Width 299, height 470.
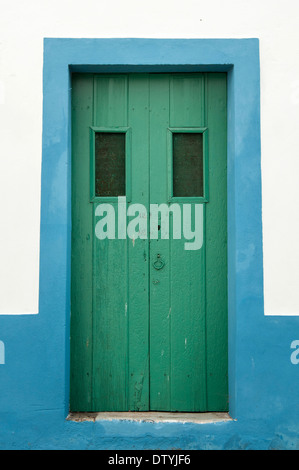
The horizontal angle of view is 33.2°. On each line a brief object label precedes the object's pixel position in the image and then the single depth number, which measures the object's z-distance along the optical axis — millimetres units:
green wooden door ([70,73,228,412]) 3232
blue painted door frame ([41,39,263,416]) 3092
